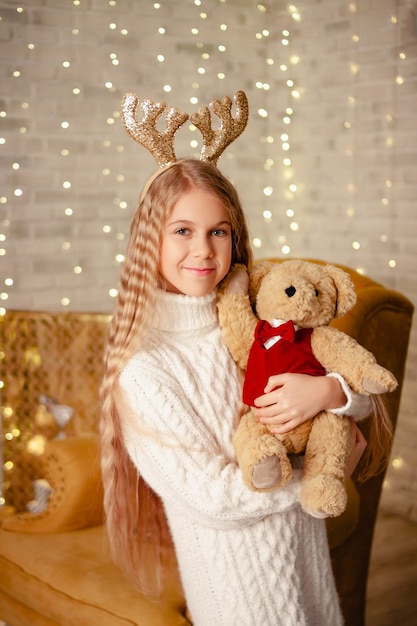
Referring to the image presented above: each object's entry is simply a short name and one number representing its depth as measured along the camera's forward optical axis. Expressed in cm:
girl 150
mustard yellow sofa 192
